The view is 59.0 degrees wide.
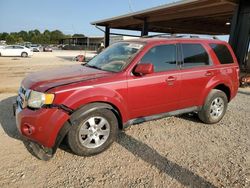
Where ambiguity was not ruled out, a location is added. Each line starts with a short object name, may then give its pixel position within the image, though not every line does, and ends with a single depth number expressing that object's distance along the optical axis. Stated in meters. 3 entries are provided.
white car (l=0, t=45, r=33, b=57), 26.92
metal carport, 9.33
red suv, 3.07
